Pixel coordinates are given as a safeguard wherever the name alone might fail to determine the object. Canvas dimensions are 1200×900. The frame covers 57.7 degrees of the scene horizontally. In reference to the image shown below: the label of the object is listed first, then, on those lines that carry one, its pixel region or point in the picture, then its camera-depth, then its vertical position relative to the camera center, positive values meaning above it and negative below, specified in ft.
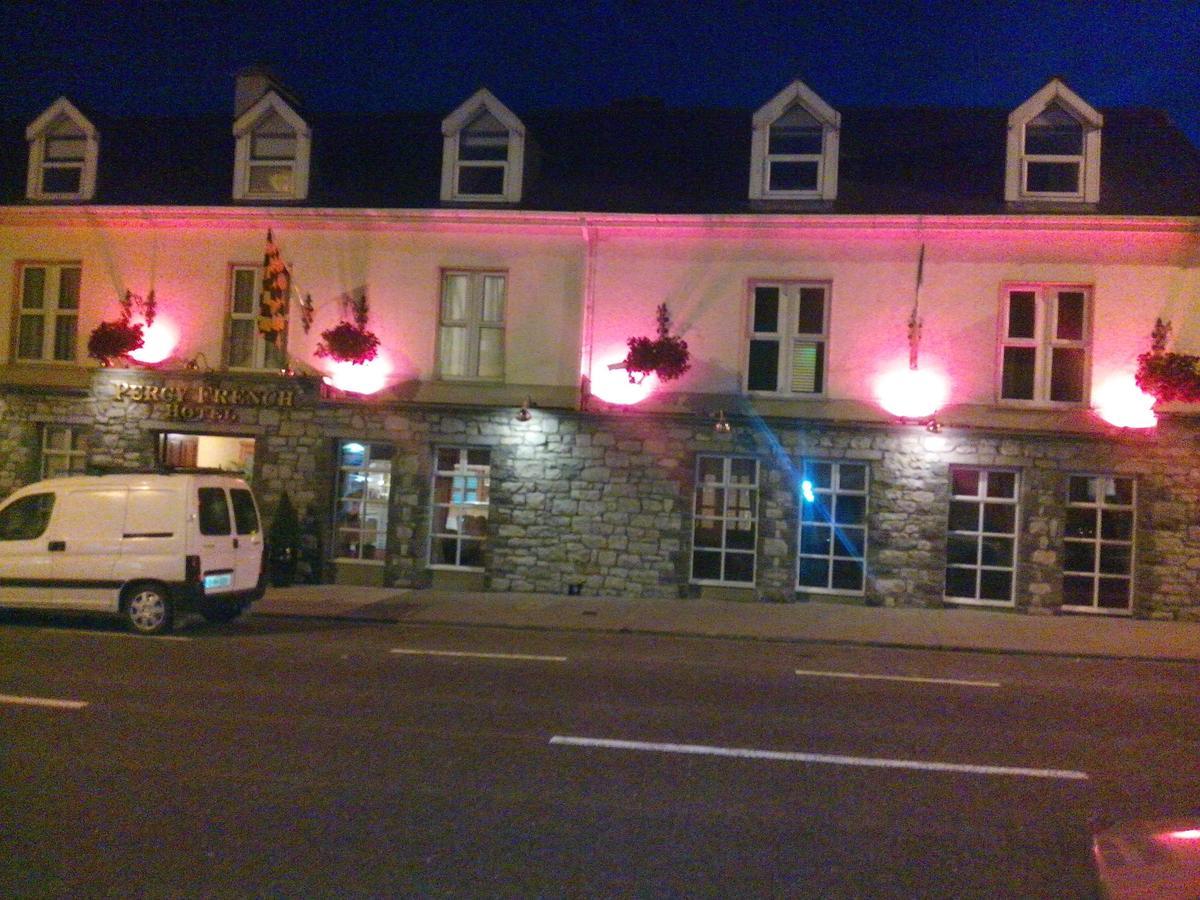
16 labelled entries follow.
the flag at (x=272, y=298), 60.03 +10.27
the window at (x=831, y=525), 58.54 -0.53
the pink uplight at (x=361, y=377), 62.08 +6.33
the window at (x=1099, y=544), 56.18 -0.66
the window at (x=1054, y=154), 57.31 +19.74
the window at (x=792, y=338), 59.06 +9.50
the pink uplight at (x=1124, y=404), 55.11 +6.53
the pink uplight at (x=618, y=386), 59.62 +6.43
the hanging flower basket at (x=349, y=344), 59.98 +7.97
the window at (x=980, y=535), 57.21 -0.55
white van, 43.78 -2.94
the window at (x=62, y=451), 66.33 +1.22
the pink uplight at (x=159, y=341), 64.34 +8.04
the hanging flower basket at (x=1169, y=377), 52.49 +7.68
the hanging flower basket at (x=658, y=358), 57.57 +7.82
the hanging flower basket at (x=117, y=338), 62.08 +7.78
